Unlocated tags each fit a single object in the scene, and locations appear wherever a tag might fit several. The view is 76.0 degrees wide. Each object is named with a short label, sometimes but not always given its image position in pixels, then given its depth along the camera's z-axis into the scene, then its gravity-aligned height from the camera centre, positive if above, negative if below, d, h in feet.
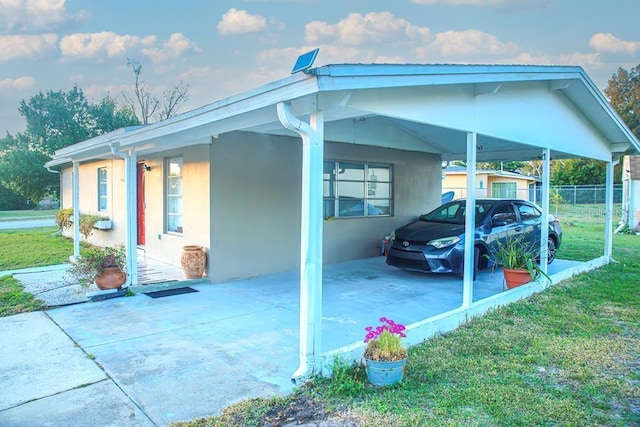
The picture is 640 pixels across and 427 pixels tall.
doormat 20.01 -4.70
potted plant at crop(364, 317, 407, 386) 10.41 -4.03
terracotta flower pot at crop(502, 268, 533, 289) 20.12 -3.82
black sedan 22.04 -1.98
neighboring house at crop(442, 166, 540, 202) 75.55 +3.58
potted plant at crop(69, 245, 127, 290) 19.25 -3.45
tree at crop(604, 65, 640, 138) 102.13 +27.25
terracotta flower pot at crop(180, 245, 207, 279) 21.67 -3.37
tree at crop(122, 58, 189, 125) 98.99 +23.89
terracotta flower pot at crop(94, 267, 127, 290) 19.38 -3.85
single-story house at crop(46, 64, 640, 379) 10.94 +2.48
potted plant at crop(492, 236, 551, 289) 20.18 -3.31
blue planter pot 10.37 -4.40
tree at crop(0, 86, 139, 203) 85.35 +16.28
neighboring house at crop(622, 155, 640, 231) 52.03 +0.39
